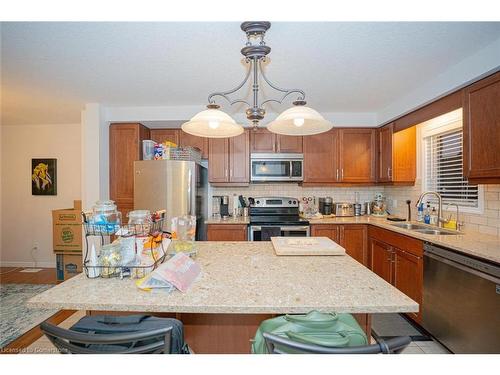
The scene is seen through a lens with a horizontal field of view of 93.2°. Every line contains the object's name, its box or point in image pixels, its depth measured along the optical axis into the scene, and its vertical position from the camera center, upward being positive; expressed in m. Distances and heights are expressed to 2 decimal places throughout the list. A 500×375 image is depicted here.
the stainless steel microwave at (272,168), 3.24 +0.27
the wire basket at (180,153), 2.74 +0.41
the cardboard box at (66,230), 3.42 -0.61
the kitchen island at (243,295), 0.87 -0.43
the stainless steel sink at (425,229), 2.34 -0.44
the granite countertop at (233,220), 3.02 -0.43
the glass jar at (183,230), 1.41 -0.25
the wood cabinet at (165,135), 3.32 +0.75
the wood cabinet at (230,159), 3.26 +0.40
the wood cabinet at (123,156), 3.09 +0.42
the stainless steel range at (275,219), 3.01 -0.42
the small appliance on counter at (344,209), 3.42 -0.31
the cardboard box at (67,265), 3.42 -1.11
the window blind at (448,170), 2.39 +0.20
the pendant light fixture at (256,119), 1.21 +0.37
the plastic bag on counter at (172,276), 0.97 -0.38
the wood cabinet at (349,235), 3.01 -0.60
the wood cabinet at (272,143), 3.29 +0.62
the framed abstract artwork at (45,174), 3.94 +0.24
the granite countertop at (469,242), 1.53 -0.42
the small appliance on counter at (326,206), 3.41 -0.26
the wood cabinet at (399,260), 2.12 -0.75
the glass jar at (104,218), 1.16 -0.15
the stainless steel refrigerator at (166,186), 2.64 +0.02
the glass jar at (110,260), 1.12 -0.34
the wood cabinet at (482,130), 1.66 +0.42
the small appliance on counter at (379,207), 3.42 -0.28
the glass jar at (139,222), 1.16 -0.17
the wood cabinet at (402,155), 3.00 +0.41
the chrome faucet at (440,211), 2.47 -0.25
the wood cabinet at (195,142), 3.27 +0.64
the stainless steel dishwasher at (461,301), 1.48 -0.81
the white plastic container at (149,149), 2.82 +0.47
